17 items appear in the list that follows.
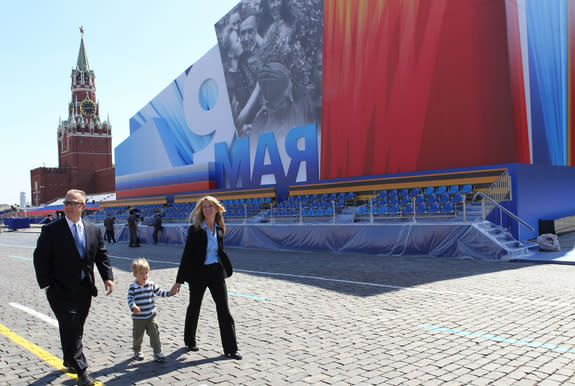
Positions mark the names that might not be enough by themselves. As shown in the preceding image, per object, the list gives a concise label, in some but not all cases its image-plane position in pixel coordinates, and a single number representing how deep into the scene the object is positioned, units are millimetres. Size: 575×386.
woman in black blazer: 5258
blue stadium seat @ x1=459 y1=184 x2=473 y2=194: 15871
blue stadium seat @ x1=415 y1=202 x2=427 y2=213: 15671
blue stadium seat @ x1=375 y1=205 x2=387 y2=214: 16773
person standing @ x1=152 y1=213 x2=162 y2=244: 24609
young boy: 5051
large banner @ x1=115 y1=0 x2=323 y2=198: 24000
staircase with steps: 12578
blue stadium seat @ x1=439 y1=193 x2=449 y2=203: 16013
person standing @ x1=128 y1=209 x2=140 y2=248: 22891
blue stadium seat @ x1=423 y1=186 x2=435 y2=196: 17234
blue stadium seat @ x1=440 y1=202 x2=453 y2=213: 14903
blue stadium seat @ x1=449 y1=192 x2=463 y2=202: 15914
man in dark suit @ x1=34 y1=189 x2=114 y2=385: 4410
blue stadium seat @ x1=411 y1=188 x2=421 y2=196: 17764
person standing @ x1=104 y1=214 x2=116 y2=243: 27188
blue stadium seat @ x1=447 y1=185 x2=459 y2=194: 16184
